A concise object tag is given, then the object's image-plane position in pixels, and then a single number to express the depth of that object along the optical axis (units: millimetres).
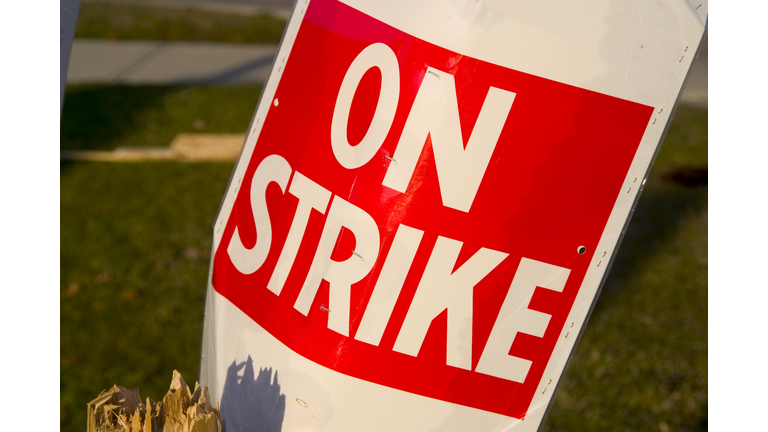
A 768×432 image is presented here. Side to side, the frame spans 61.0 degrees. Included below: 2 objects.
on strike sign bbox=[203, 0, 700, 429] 1379
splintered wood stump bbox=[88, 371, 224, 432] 1295
